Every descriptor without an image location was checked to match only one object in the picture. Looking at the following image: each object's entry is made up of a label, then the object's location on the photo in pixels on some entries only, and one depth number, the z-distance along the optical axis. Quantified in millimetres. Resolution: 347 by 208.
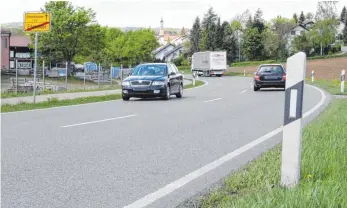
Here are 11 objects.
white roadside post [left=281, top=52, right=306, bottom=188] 4441
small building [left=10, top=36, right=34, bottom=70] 88875
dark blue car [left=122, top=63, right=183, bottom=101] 19203
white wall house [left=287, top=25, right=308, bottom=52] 126756
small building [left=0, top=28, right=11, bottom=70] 78750
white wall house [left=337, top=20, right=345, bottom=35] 139550
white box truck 67562
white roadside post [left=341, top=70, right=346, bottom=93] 23769
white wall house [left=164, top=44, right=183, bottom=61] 149000
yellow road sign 16125
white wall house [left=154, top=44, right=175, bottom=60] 151375
